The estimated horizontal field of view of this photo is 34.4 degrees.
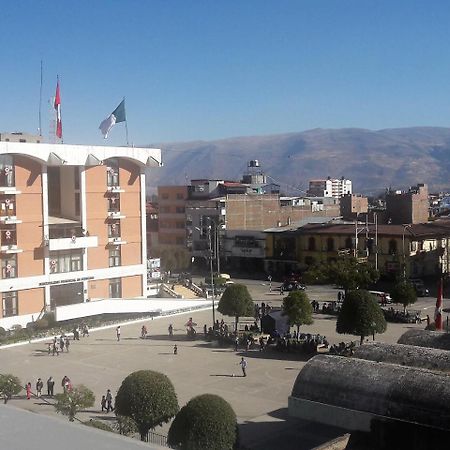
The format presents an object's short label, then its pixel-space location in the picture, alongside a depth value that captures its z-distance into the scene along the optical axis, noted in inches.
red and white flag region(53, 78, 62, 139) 2049.7
